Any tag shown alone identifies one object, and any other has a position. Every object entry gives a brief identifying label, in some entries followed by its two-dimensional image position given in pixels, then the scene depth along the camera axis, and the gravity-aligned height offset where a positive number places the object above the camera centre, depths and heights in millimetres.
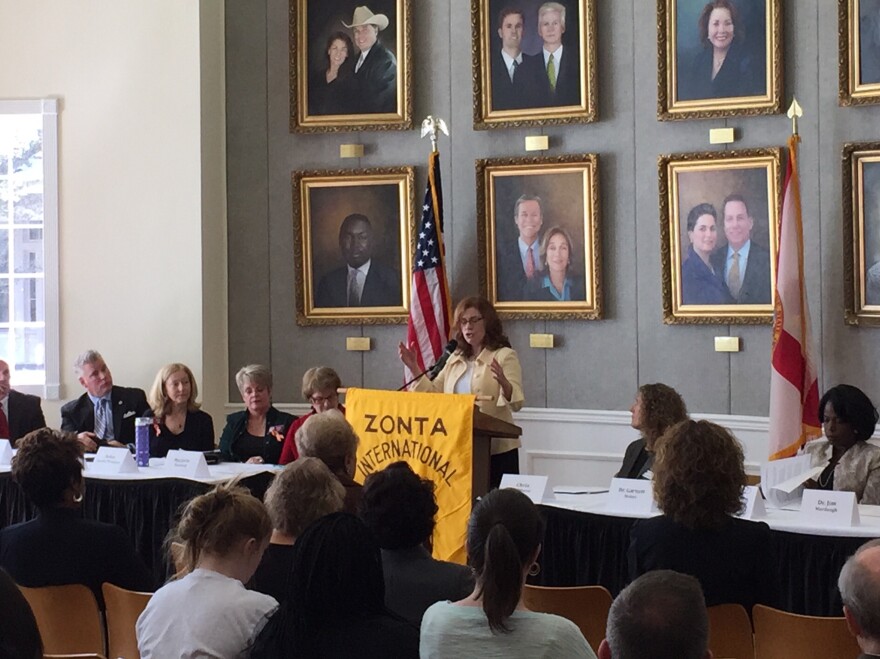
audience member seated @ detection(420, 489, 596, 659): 2967 -664
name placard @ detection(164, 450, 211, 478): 6671 -600
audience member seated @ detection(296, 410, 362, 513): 5324 -397
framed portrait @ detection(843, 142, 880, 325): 7922 +696
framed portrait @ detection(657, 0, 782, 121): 8227 +1905
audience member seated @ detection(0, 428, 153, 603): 4629 -688
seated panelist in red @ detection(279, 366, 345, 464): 7129 -234
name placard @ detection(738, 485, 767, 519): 5301 -679
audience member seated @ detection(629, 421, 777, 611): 4246 -645
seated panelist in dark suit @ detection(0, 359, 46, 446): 8445 -406
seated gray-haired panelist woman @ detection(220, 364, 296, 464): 7293 -437
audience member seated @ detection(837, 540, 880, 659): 2496 -514
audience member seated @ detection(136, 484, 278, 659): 3307 -640
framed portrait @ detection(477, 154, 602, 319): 8898 +792
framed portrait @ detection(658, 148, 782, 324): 8312 +733
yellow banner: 6430 -486
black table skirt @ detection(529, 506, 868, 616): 4938 -889
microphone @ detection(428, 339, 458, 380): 7012 -62
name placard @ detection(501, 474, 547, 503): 5797 -638
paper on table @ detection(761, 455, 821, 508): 5621 -607
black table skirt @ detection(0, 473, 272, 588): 6496 -798
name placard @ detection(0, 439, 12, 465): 7145 -559
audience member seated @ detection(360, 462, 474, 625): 3674 -592
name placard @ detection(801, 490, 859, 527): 5125 -684
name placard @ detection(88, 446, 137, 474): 6812 -592
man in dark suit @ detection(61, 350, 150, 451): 8102 -351
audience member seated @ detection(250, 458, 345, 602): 3898 -488
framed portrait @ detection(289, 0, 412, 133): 9438 +2148
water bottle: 6961 -500
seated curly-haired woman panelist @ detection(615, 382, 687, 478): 5859 -307
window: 9734 +945
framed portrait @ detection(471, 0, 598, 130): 8867 +2031
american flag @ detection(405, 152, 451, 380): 8992 +380
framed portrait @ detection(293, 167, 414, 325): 9492 +798
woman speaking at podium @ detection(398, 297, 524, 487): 7344 -111
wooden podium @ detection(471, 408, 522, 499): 6590 -507
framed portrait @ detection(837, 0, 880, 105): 7855 +1827
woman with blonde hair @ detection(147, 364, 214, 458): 7547 -394
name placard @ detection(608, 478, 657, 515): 5504 -668
